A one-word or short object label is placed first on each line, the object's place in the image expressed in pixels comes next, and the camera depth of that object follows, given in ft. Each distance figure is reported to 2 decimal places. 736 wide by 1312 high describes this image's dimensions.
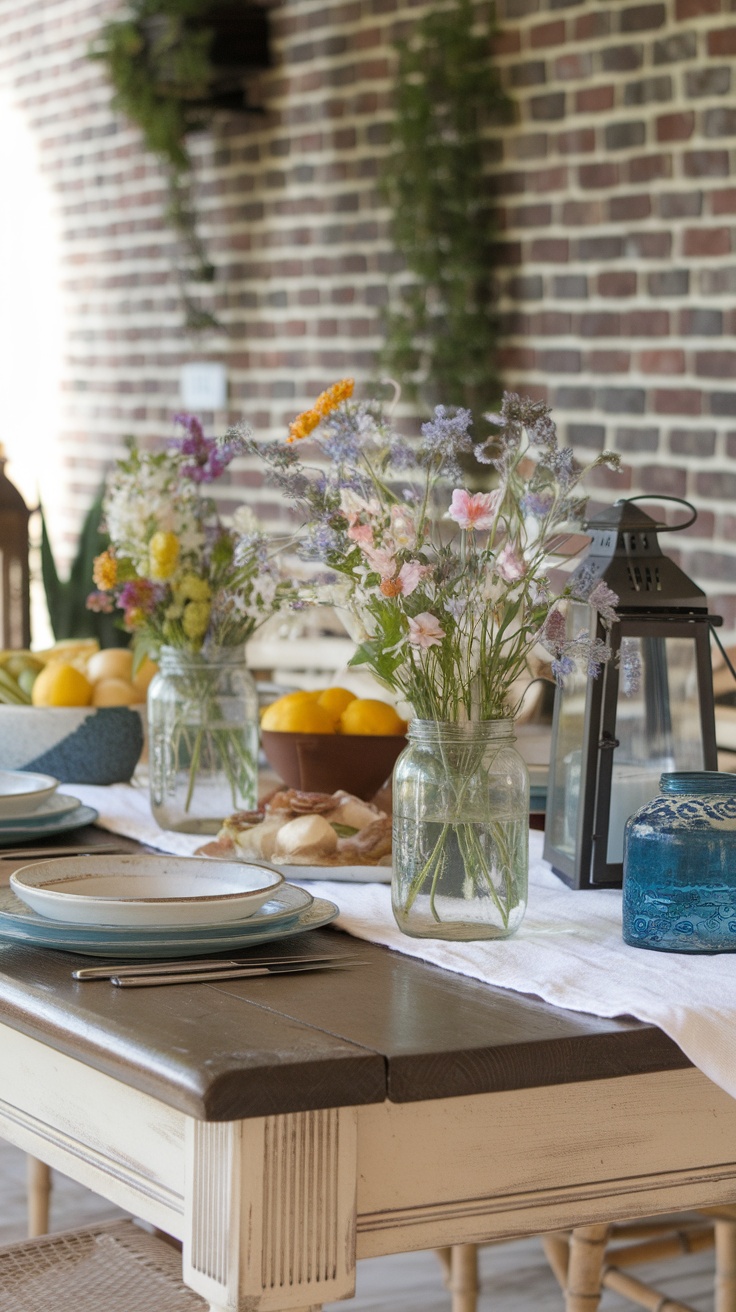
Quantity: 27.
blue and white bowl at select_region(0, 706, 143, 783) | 11.75
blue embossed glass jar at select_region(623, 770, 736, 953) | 9.25
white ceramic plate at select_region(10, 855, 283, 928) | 9.17
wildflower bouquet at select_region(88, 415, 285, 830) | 10.93
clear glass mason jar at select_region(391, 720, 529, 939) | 9.39
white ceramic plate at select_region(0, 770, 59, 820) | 10.75
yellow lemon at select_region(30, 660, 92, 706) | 11.87
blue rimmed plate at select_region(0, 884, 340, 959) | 9.17
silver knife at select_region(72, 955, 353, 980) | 9.01
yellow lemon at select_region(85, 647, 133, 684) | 12.10
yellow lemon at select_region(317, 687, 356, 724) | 11.09
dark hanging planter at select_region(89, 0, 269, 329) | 21.63
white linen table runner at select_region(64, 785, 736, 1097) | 8.75
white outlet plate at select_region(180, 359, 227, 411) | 23.47
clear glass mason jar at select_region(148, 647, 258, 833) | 11.01
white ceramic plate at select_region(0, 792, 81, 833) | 10.74
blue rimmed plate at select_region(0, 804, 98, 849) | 10.70
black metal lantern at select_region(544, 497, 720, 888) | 9.97
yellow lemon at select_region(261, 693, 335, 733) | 10.98
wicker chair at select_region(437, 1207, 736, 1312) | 11.54
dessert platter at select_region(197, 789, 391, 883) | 10.19
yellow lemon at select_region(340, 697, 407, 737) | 10.90
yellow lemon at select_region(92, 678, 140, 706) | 11.97
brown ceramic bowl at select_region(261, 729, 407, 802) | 10.89
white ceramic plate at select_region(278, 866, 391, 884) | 10.14
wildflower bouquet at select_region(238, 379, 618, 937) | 9.32
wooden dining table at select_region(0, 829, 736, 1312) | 8.33
